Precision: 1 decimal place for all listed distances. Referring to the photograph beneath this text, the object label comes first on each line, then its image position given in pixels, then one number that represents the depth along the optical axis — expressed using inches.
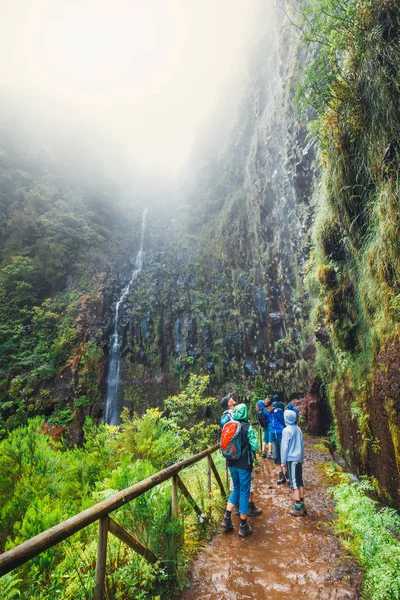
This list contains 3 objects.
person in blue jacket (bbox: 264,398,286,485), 257.3
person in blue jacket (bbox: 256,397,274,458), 290.4
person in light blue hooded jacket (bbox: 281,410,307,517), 174.6
